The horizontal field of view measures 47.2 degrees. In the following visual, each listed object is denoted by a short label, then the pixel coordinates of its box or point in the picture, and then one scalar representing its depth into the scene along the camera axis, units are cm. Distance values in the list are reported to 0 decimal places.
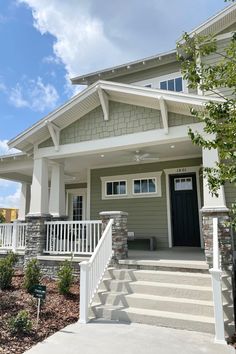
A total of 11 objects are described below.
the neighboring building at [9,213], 2722
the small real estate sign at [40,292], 476
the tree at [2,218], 2350
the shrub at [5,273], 650
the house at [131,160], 680
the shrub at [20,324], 424
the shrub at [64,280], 593
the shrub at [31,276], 623
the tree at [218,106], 384
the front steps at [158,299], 468
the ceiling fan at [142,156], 874
